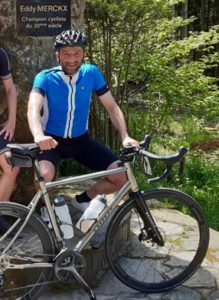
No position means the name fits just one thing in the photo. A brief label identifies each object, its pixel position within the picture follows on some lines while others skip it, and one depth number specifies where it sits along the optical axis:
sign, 4.43
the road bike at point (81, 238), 3.62
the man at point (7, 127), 4.04
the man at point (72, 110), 3.92
